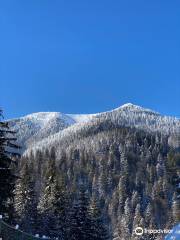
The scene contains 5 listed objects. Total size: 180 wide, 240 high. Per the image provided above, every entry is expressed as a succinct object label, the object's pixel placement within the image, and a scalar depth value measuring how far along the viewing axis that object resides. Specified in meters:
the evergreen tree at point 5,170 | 38.66
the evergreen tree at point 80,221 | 55.38
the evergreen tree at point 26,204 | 59.22
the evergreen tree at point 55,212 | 58.31
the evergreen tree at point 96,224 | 56.12
